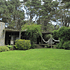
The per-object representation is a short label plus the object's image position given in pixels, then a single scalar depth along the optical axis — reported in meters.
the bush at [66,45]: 16.33
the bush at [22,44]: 14.69
